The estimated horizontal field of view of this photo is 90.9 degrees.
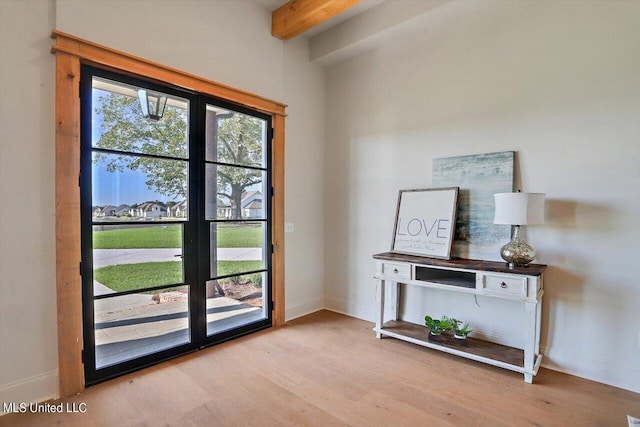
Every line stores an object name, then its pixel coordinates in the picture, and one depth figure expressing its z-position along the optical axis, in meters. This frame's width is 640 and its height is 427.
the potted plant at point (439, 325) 3.05
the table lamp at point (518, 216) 2.51
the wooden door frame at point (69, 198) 2.29
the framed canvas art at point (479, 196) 2.93
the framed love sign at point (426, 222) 3.15
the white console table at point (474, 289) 2.51
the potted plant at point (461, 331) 2.96
